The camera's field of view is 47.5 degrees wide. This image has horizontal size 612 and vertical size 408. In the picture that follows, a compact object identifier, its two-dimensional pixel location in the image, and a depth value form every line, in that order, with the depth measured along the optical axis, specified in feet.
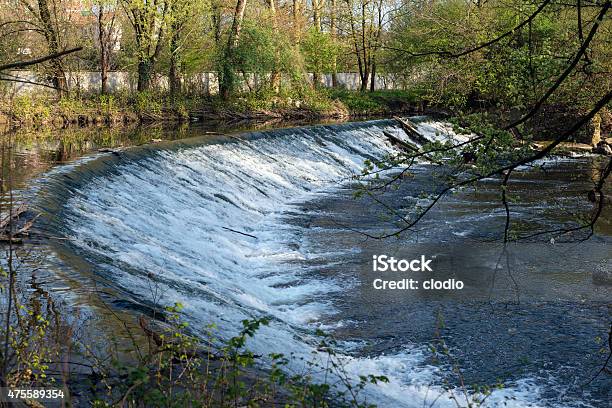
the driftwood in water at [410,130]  77.63
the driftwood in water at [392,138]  70.85
